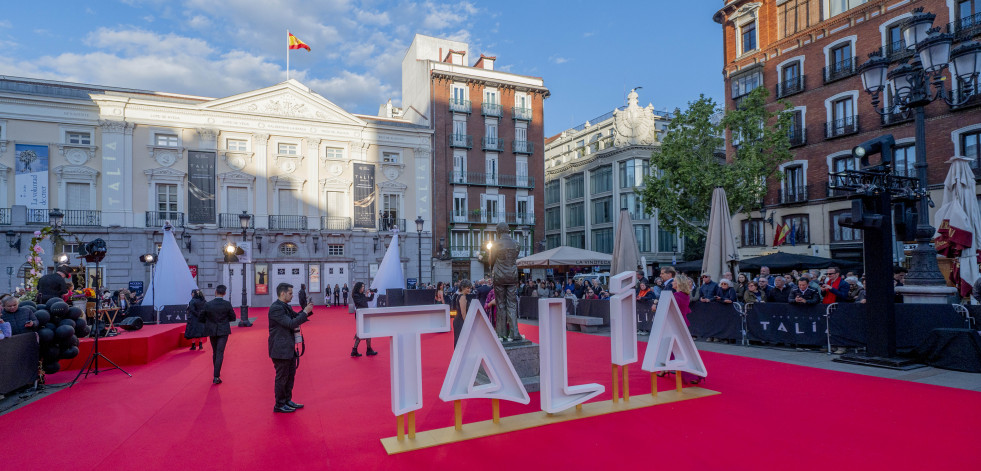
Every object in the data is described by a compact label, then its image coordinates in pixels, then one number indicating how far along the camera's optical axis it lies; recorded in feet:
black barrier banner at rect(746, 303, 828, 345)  33.86
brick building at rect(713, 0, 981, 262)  73.00
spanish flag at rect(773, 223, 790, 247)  89.10
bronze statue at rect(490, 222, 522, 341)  25.73
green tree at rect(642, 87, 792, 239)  78.48
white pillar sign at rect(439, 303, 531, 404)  18.61
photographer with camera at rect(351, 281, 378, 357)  39.17
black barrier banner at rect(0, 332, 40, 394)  24.34
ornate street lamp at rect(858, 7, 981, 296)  27.50
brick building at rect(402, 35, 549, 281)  120.78
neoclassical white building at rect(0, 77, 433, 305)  88.99
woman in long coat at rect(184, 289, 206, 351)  38.45
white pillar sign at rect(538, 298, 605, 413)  19.92
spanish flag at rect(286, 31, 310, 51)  103.86
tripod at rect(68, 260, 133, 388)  30.73
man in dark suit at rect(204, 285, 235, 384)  28.97
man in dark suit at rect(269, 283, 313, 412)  22.02
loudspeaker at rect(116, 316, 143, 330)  39.78
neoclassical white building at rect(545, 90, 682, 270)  141.59
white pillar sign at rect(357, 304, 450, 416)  17.46
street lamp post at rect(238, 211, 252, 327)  58.95
